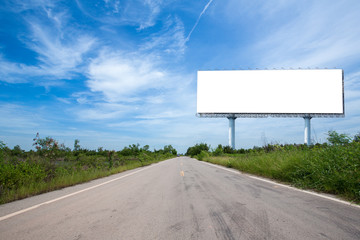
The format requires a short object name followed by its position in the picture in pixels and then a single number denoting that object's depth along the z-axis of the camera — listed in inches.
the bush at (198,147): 2444.6
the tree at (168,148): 3534.9
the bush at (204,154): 1367.5
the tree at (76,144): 784.4
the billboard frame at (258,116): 1523.3
